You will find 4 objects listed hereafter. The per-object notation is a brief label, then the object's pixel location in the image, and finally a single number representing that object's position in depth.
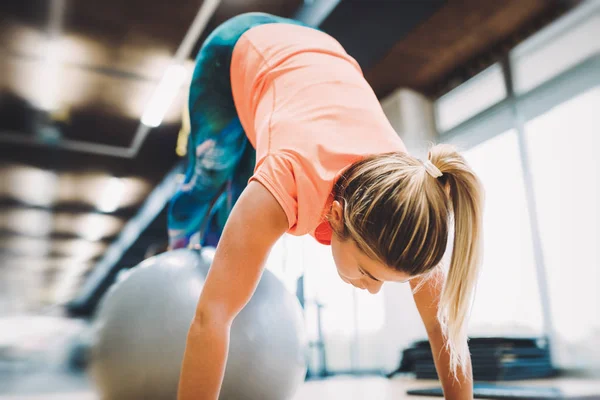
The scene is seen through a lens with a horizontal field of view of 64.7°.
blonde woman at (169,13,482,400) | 0.81
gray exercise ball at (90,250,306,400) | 1.12
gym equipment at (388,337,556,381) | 2.50
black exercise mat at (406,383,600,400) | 1.60
